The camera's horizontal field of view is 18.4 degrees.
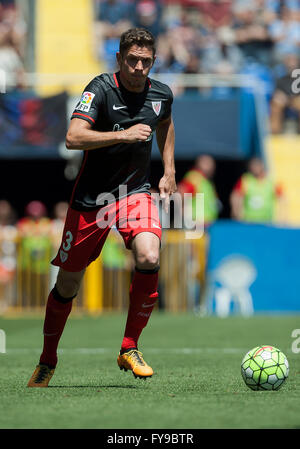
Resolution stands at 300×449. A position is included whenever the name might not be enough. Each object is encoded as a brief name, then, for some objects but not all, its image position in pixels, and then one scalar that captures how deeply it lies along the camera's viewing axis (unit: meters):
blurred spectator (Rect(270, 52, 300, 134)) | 18.78
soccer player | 6.28
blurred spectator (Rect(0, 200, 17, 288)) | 16.12
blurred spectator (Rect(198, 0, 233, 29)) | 20.97
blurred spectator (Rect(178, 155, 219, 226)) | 15.59
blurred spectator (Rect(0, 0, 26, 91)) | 18.22
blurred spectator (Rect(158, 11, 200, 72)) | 19.12
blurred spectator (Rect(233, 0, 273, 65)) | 20.20
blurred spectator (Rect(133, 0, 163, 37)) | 20.42
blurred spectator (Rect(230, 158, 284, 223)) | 15.84
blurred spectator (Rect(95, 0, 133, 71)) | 20.59
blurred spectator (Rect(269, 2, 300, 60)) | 20.31
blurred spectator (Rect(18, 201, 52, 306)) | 16.09
